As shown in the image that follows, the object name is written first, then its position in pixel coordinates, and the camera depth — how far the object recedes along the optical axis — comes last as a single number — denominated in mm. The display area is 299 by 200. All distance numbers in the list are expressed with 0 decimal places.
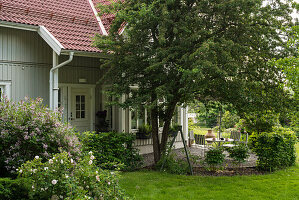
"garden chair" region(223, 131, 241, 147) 14648
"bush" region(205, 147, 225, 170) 9758
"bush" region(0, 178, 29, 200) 4305
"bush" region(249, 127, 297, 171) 10242
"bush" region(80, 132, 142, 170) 9203
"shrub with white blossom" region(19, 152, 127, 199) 4242
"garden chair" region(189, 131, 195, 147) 15187
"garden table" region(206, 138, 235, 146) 13609
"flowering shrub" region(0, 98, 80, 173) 5543
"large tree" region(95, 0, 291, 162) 8406
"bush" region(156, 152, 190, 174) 9461
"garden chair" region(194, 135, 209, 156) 12431
